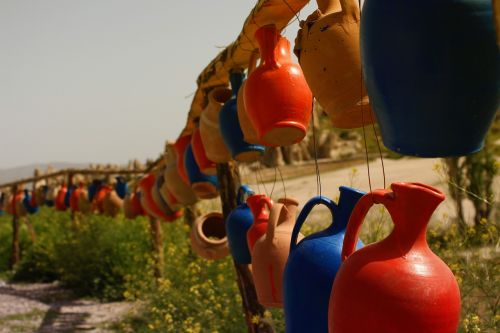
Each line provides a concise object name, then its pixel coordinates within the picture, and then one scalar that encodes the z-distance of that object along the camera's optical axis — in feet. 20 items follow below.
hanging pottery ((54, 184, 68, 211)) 20.62
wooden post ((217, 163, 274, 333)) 8.47
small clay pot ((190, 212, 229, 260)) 8.68
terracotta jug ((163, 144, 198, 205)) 9.63
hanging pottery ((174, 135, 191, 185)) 8.90
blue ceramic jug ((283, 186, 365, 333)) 3.34
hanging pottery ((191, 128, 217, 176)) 7.72
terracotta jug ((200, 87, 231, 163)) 6.80
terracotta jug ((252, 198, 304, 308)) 4.53
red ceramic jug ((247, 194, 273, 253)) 5.12
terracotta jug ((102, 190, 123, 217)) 16.74
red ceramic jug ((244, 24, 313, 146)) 4.26
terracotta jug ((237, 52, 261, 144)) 5.04
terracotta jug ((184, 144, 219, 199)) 8.35
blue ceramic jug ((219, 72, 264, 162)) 5.83
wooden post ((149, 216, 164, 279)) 18.42
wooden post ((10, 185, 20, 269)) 27.73
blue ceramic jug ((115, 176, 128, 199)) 16.52
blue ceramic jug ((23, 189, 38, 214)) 23.72
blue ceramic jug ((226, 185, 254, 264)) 6.20
